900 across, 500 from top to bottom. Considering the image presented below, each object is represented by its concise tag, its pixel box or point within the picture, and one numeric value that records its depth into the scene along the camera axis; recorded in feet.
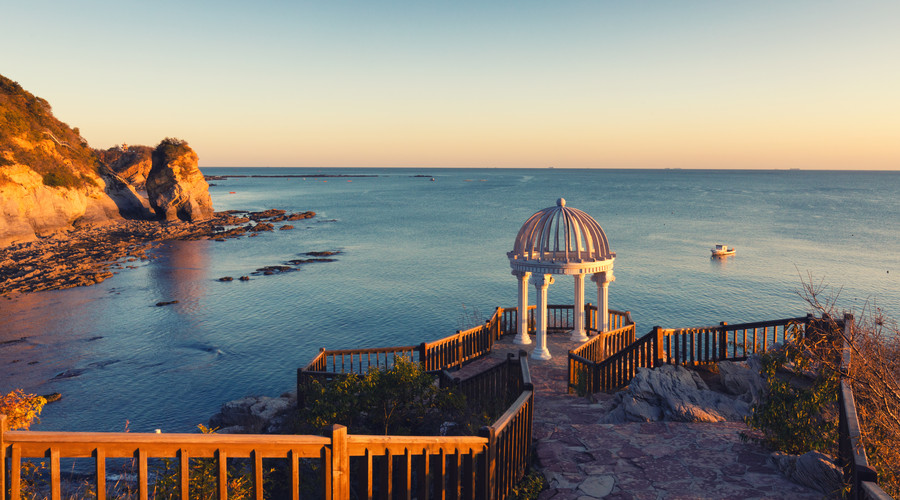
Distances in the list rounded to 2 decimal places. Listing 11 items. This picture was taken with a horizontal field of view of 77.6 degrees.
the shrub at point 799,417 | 26.73
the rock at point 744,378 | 36.24
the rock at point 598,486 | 24.90
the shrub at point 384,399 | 34.22
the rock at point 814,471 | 23.41
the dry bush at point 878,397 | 22.13
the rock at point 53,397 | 65.97
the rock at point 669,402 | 34.06
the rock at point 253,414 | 51.80
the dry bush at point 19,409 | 28.43
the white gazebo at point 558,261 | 52.16
